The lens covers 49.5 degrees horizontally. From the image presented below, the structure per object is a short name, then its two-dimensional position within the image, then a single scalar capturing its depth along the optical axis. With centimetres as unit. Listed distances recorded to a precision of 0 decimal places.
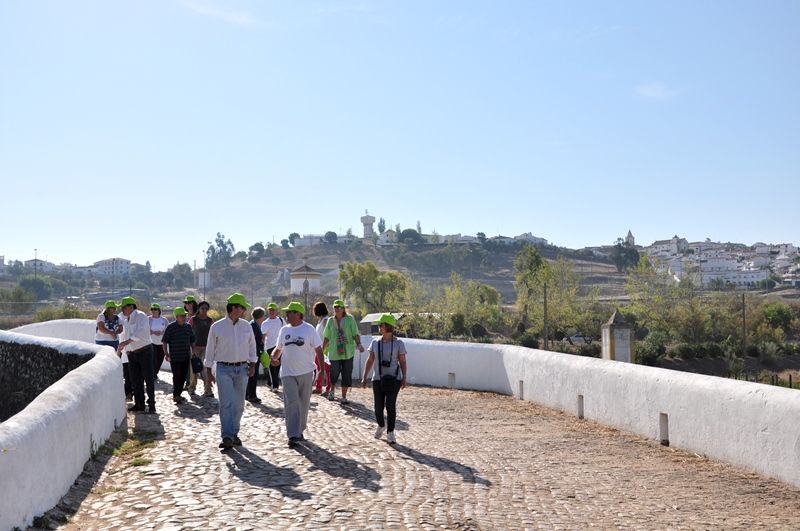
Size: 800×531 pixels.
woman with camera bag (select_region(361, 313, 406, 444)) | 1082
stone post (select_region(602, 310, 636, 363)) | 2030
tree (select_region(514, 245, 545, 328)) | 6712
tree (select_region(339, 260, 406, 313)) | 9081
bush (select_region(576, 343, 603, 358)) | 5185
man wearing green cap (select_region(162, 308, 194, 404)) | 1427
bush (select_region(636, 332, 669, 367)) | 4941
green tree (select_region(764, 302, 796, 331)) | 6925
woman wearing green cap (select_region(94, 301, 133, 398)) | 1438
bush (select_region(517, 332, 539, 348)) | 5912
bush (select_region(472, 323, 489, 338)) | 7156
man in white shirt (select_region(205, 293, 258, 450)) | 988
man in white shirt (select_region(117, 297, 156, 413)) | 1284
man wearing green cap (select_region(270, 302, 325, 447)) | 1010
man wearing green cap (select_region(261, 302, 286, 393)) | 1541
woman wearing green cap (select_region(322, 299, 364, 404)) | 1457
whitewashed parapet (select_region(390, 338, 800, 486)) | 852
